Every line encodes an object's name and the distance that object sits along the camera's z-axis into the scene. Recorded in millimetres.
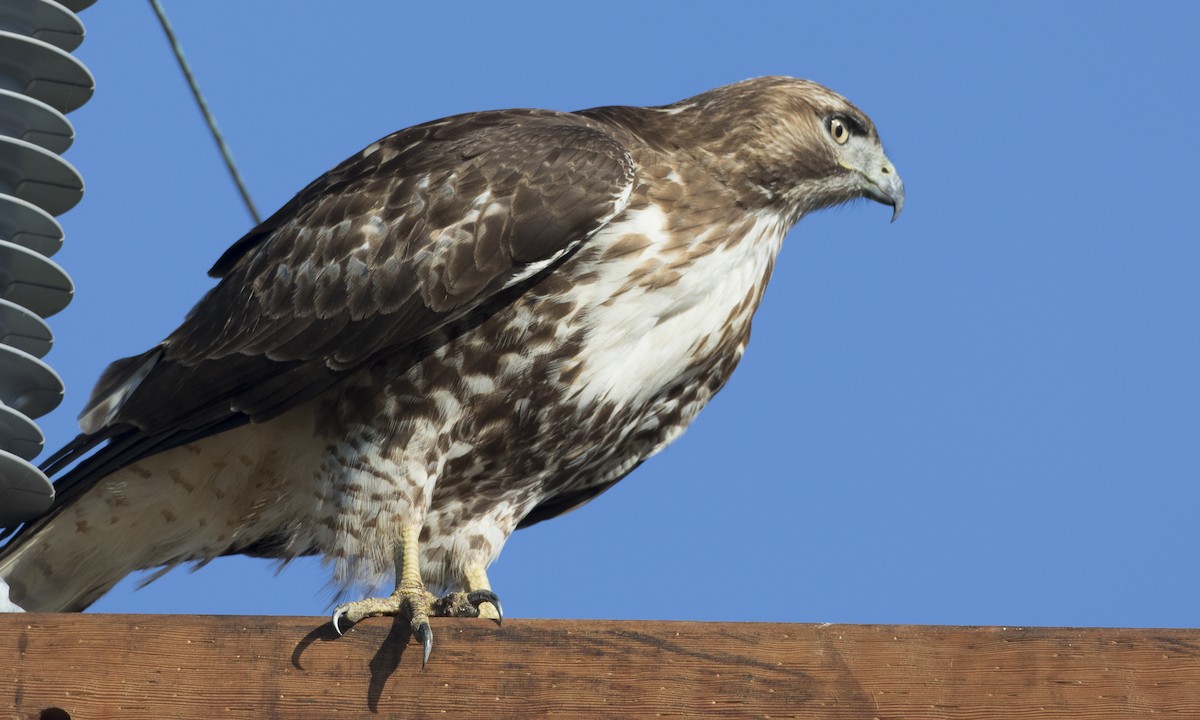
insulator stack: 7520
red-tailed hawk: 8945
